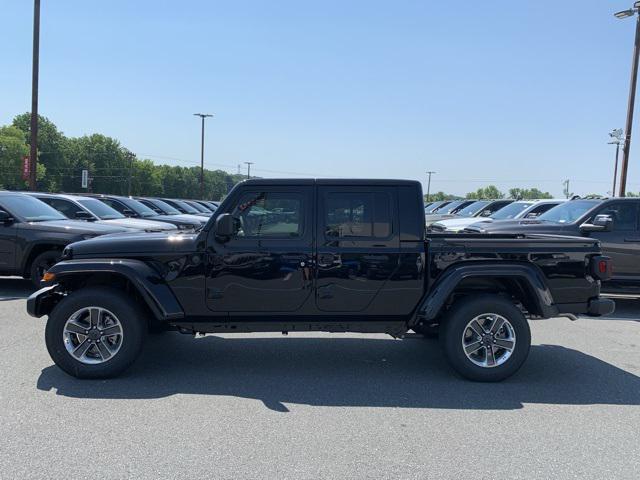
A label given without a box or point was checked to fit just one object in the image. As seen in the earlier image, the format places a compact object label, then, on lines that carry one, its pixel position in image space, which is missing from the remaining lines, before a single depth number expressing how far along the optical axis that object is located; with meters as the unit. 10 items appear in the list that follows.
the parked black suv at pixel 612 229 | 8.35
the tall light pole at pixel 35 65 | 17.55
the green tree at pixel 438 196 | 116.34
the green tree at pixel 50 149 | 98.81
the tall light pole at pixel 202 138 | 49.62
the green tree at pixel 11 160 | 82.88
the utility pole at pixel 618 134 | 19.21
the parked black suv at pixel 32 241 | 8.77
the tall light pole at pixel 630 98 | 16.84
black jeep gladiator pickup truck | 4.89
